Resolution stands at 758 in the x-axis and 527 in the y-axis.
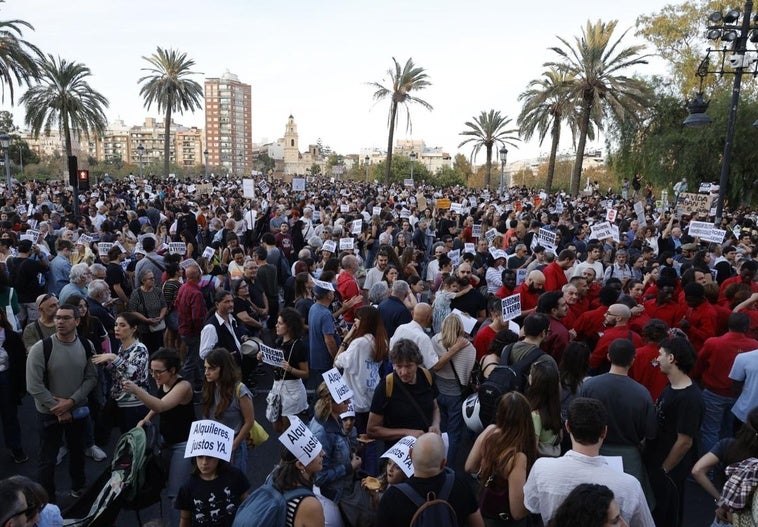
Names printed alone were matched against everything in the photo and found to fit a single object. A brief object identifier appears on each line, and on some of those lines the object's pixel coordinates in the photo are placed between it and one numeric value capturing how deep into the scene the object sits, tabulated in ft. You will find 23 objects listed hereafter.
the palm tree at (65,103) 112.16
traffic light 53.68
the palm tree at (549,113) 98.99
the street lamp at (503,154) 118.00
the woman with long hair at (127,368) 16.61
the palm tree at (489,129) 143.02
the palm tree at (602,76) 91.15
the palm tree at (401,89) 128.98
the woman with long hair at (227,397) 14.66
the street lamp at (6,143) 76.54
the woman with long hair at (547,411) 13.00
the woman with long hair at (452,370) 17.70
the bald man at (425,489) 10.00
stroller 12.87
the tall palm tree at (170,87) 136.07
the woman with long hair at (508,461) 11.42
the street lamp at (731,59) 43.11
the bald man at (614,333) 18.07
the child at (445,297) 23.32
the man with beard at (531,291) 23.95
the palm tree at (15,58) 65.21
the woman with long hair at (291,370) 16.84
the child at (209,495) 11.62
